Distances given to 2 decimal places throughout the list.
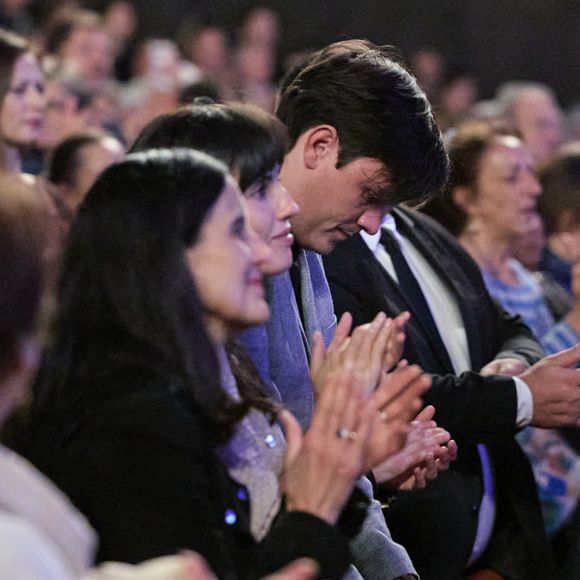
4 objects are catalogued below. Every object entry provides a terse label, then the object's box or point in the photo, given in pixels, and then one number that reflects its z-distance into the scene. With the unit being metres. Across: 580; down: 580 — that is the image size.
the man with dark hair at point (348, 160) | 4.47
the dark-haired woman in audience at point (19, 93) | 7.61
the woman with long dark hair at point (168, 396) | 2.81
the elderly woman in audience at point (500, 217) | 6.39
